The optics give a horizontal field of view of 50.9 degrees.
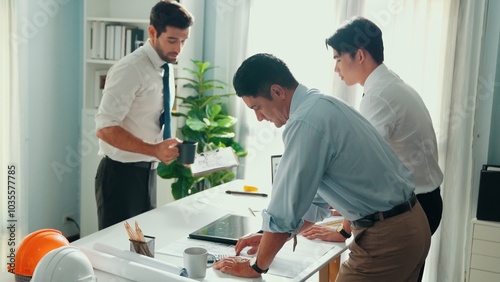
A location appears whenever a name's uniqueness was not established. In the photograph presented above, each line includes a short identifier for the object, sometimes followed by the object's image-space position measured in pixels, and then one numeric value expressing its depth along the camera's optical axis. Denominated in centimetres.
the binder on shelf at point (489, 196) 316
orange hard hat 162
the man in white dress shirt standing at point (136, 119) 251
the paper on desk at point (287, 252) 179
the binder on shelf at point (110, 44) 423
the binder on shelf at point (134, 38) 421
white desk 178
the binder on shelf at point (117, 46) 423
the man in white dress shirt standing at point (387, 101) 208
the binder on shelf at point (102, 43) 425
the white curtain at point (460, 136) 337
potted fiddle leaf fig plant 389
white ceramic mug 167
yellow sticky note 297
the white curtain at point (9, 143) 384
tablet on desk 205
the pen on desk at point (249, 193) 291
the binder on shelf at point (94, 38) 425
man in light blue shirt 156
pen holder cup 179
